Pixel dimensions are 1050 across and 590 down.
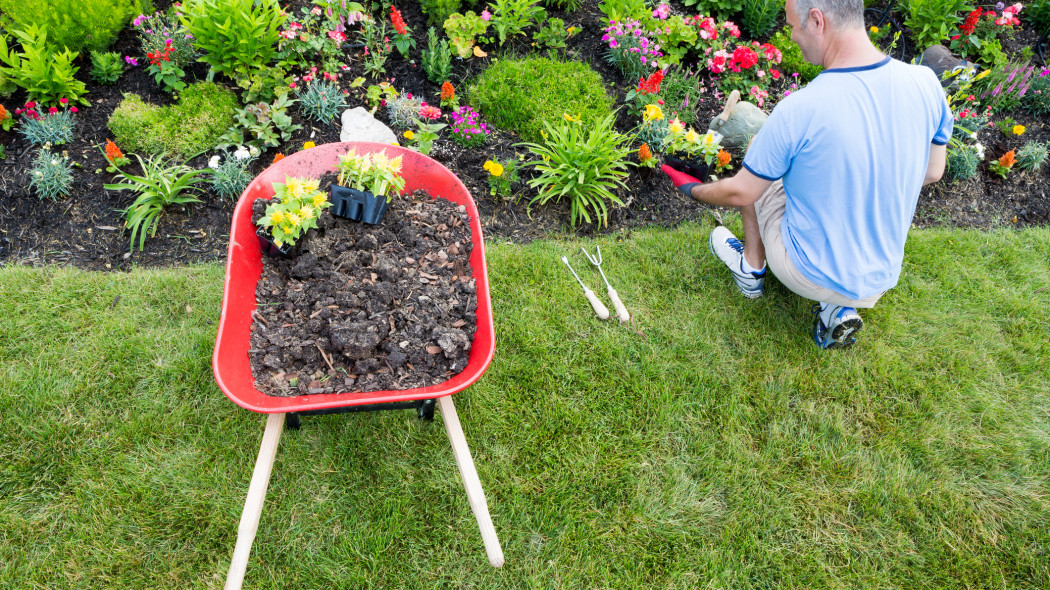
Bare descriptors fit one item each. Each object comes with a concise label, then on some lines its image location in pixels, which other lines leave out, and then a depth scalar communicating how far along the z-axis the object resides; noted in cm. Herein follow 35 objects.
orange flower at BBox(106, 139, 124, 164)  279
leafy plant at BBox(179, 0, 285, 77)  297
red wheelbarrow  162
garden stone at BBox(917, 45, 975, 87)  409
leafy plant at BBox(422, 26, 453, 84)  344
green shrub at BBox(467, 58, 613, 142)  342
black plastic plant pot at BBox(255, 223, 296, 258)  191
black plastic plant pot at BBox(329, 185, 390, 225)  203
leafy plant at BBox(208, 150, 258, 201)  294
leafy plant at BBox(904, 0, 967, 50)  427
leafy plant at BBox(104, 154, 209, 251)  280
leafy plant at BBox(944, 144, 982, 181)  366
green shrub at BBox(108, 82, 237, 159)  304
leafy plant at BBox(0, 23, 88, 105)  293
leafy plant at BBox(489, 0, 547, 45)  366
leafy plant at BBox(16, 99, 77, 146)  302
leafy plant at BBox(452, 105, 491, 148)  325
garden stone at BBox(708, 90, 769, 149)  348
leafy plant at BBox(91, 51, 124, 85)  319
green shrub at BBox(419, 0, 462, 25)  365
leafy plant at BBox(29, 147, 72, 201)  288
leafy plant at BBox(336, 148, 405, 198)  201
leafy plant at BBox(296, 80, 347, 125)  326
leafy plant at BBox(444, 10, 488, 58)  363
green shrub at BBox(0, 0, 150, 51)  300
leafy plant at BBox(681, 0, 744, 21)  414
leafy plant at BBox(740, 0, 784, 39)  402
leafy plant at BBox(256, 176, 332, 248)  183
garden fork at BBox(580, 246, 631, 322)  283
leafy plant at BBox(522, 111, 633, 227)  308
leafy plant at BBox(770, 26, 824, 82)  404
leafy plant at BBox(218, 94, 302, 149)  309
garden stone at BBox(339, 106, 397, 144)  323
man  213
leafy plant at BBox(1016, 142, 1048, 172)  378
